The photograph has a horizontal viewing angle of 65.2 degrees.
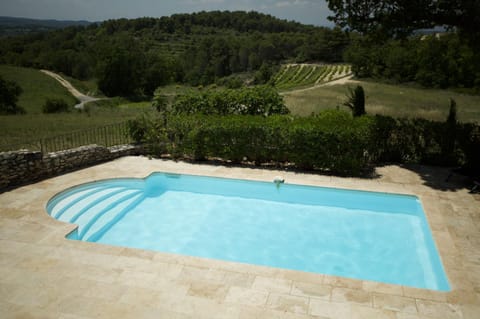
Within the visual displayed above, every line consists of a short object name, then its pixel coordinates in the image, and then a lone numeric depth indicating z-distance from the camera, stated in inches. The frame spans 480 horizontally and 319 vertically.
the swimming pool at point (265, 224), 308.5
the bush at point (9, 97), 1674.5
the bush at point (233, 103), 594.5
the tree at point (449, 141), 484.4
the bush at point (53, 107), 1789.4
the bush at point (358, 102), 613.0
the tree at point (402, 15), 454.0
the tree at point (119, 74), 2829.7
